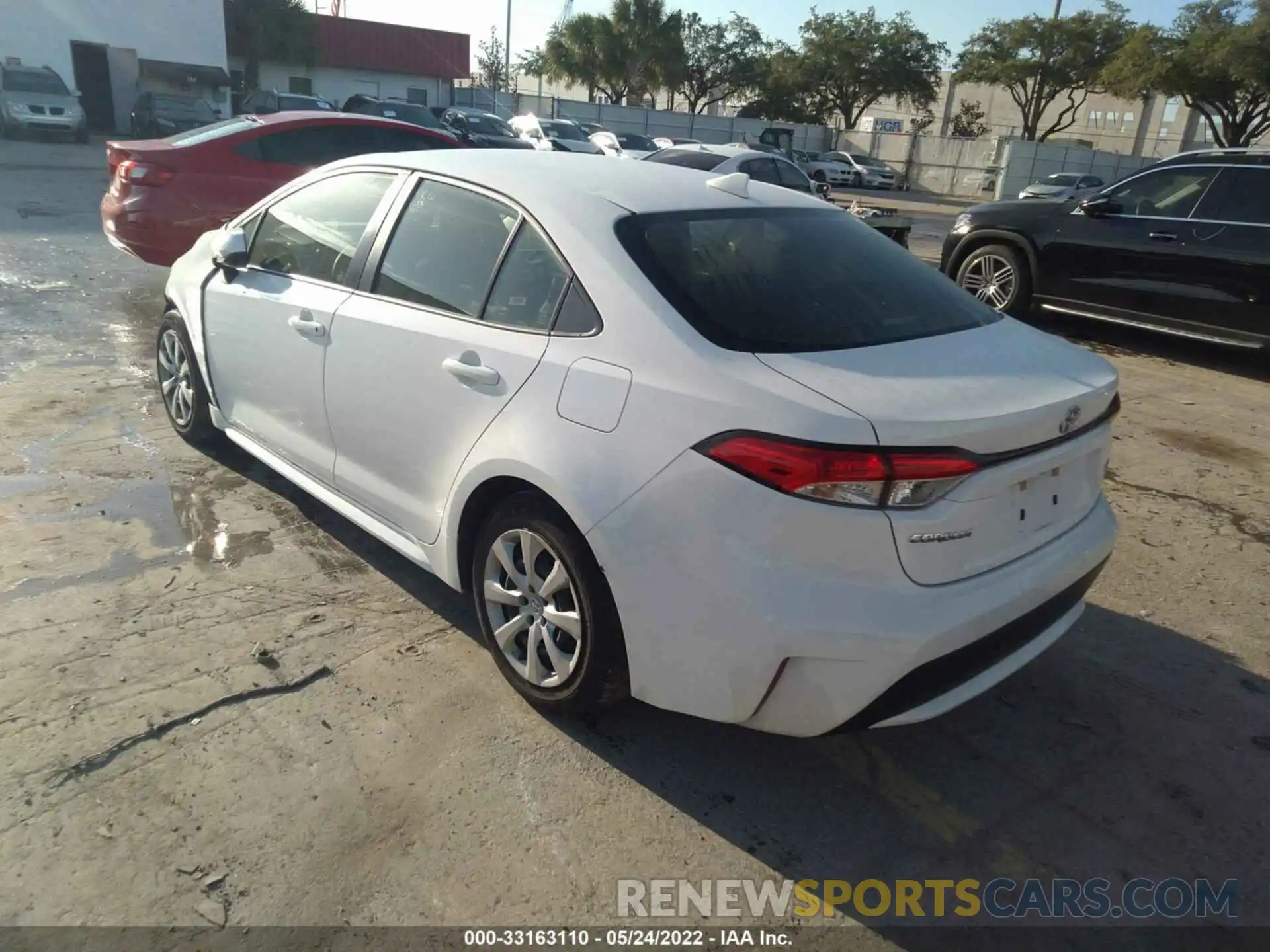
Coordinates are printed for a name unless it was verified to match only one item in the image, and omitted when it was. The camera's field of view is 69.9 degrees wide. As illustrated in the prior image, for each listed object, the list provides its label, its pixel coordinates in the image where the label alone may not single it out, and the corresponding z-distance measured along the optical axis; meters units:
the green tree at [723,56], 51.91
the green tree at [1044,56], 40.69
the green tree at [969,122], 55.47
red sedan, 7.49
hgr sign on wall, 49.91
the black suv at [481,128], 19.70
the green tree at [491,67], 67.40
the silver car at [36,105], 24.36
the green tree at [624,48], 49.22
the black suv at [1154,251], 7.13
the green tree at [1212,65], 33.53
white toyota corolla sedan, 2.14
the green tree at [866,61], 48.72
